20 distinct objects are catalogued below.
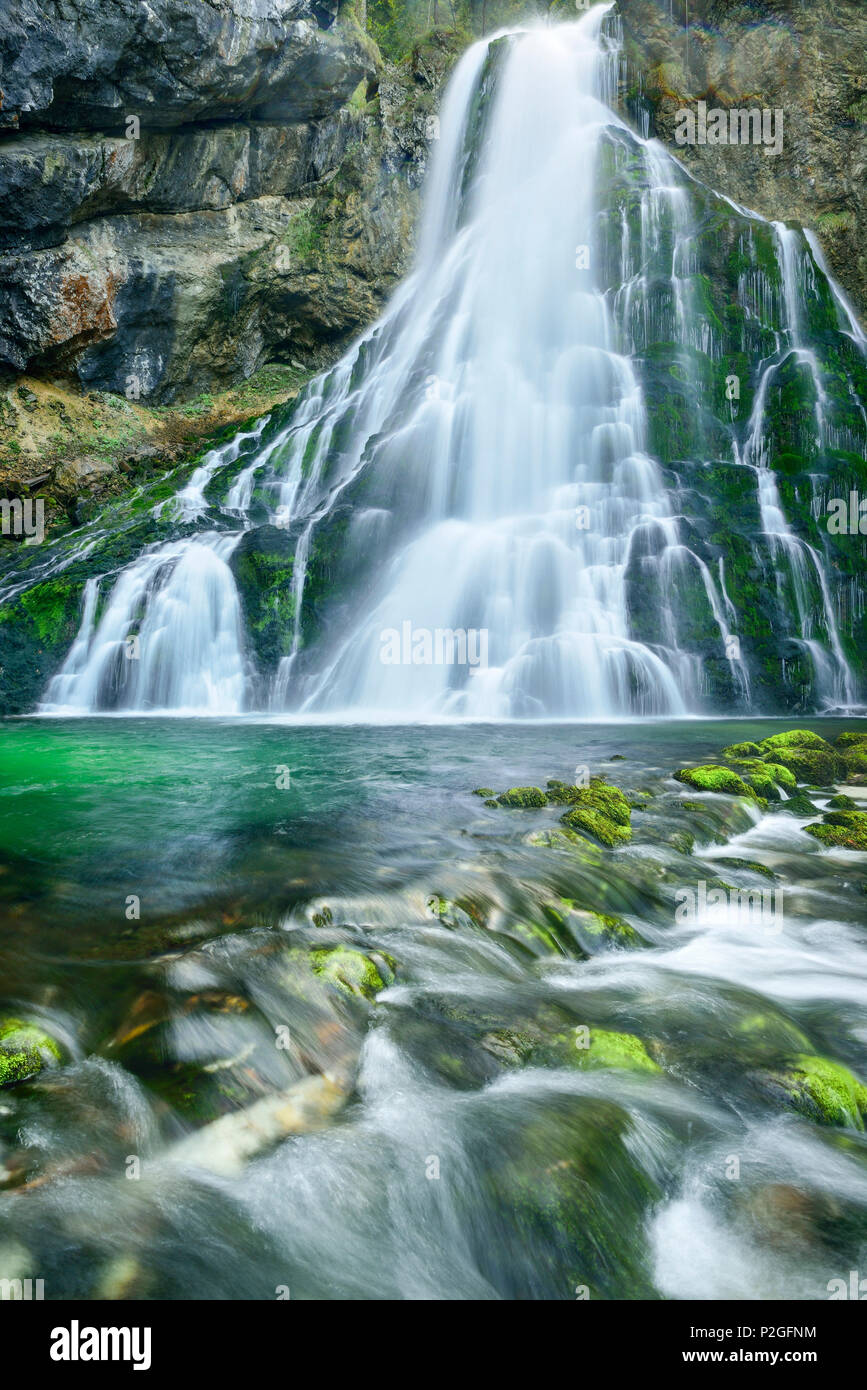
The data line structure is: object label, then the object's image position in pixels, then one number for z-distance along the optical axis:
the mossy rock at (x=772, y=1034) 3.85
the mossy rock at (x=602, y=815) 6.61
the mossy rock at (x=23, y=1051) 3.20
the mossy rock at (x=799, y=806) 7.94
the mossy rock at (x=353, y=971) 3.99
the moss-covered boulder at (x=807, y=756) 9.38
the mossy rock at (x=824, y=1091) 3.31
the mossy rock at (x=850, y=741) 10.84
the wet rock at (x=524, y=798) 7.69
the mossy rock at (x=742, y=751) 10.15
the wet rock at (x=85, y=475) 23.74
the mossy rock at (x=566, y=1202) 2.59
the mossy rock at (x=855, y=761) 9.67
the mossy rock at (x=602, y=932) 4.88
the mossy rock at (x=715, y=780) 8.30
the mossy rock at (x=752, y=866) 6.16
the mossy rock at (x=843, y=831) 6.90
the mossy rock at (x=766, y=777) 8.42
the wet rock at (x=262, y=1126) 2.91
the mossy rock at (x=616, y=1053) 3.60
